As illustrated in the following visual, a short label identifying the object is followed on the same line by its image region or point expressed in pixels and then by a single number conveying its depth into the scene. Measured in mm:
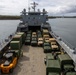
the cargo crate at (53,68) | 7101
